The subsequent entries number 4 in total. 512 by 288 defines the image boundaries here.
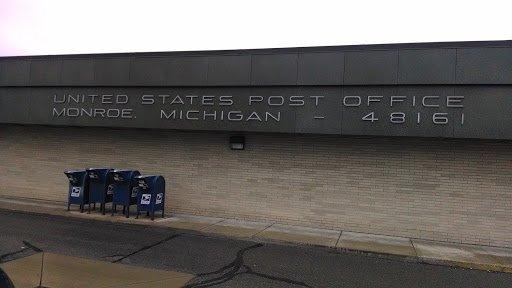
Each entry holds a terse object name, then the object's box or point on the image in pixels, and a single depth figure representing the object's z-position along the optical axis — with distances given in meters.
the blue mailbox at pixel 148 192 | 11.38
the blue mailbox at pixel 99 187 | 11.95
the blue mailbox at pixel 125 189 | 11.59
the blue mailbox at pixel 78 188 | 12.13
